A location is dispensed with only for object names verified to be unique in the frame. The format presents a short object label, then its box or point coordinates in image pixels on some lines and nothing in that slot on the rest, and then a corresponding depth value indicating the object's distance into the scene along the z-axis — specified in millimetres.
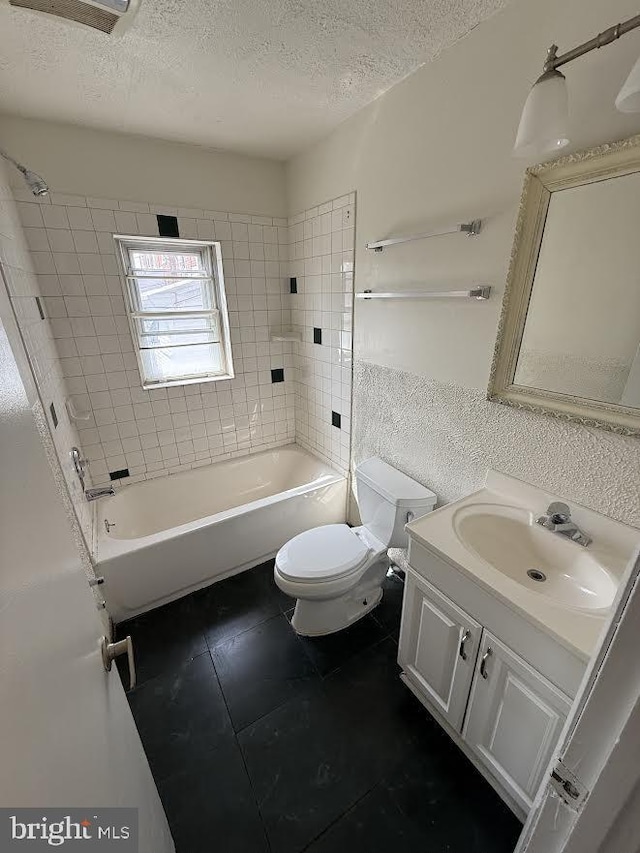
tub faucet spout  1674
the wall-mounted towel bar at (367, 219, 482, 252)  1255
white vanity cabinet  950
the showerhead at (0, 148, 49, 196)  1343
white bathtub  1753
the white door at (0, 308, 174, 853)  354
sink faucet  1125
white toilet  1543
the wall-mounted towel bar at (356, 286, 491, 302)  1274
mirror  964
